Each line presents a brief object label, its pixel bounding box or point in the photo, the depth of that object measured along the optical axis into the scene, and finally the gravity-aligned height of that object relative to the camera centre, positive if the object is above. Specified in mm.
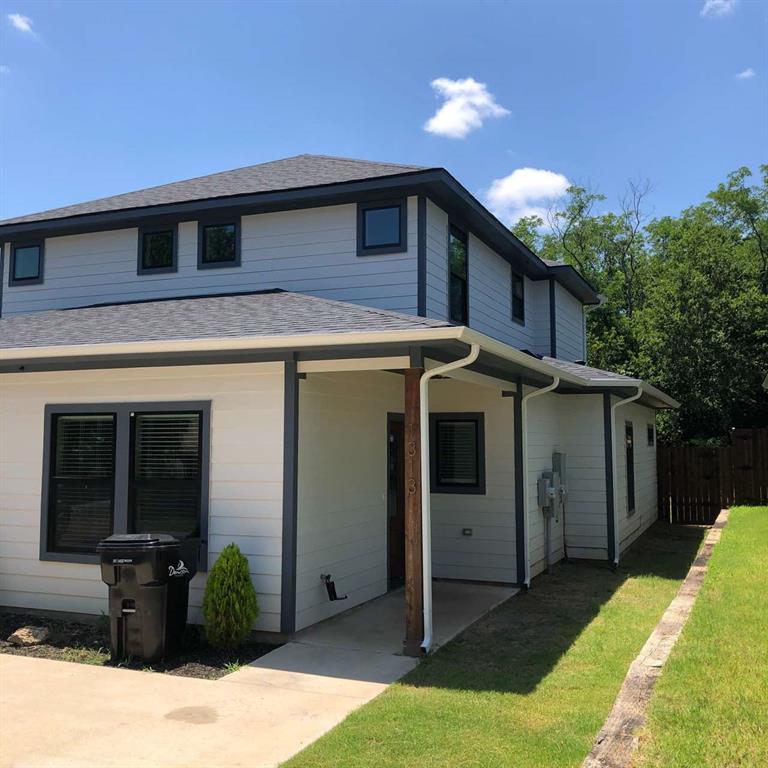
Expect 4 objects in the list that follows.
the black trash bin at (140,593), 5938 -1133
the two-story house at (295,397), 6559 +649
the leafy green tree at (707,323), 19984 +3914
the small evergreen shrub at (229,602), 6109 -1244
